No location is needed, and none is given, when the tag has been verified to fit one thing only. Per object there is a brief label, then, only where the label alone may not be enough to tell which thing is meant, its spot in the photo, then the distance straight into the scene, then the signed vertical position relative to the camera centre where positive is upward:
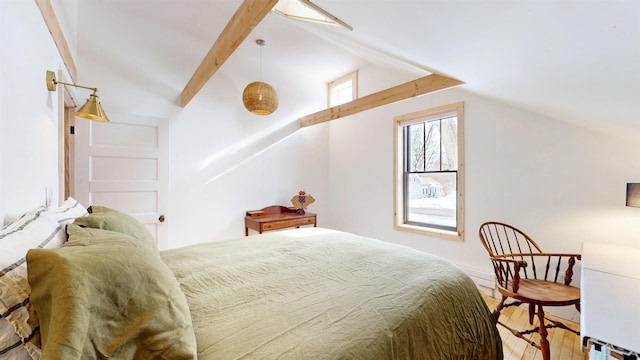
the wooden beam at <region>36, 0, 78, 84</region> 1.57 +1.03
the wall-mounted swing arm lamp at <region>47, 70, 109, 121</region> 1.79 +0.48
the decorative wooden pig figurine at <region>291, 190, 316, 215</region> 4.00 -0.34
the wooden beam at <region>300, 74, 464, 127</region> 2.39 +0.91
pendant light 2.89 +0.91
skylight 2.05 +1.52
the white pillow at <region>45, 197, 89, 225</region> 1.21 -0.17
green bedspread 0.92 -0.55
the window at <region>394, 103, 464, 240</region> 3.13 +0.10
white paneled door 2.71 +0.14
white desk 0.83 -0.49
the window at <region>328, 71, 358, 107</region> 4.25 +1.55
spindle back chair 1.77 -0.82
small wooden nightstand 3.50 -0.56
